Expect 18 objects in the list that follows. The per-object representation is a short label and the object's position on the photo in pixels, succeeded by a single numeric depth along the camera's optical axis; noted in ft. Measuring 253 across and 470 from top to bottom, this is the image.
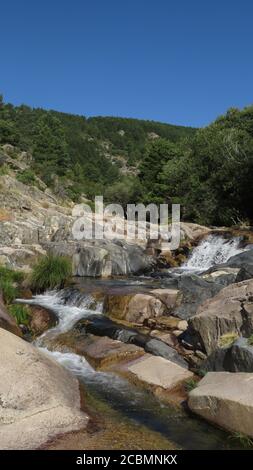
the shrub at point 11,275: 43.14
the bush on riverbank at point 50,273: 44.21
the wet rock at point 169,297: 36.27
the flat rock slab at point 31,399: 15.90
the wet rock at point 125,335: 27.12
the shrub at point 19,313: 34.27
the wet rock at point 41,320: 34.28
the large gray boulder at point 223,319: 24.84
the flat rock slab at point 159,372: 23.73
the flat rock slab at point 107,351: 27.53
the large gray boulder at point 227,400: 17.54
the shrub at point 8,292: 37.42
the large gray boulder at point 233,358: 21.09
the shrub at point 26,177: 106.01
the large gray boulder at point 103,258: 55.11
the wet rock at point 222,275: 41.88
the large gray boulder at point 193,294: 34.91
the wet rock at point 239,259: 49.67
